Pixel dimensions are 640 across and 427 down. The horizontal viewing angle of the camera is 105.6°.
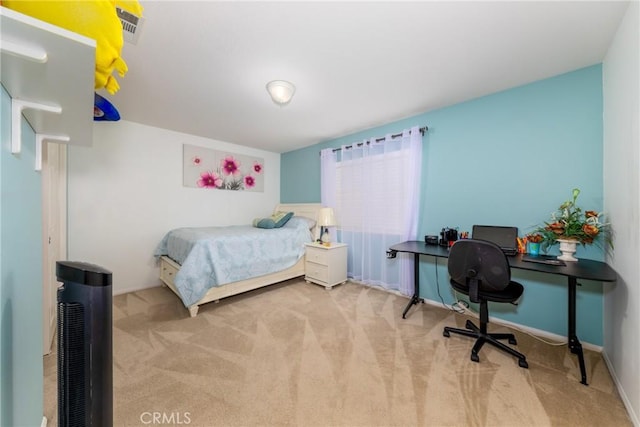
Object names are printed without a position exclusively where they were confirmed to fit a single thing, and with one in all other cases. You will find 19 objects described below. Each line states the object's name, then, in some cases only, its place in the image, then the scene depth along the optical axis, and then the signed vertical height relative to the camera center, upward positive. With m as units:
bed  2.46 -0.62
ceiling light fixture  2.15 +1.10
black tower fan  0.62 -0.34
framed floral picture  3.68 +0.70
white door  1.87 -0.11
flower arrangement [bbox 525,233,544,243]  2.11 -0.21
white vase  1.89 -0.28
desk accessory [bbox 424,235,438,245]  2.64 -0.29
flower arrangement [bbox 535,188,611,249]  1.80 -0.09
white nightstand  3.29 -0.72
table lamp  3.49 -0.10
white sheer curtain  2.94 +0.18
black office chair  1.72 -0.48
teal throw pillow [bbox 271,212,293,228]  3.78 -0.09
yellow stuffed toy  0.55 +0.46
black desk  1.52 -0.38
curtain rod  2.85 +0.98
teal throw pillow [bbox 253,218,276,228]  3.74 -0.17
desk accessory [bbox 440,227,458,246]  2.54 -0.24
